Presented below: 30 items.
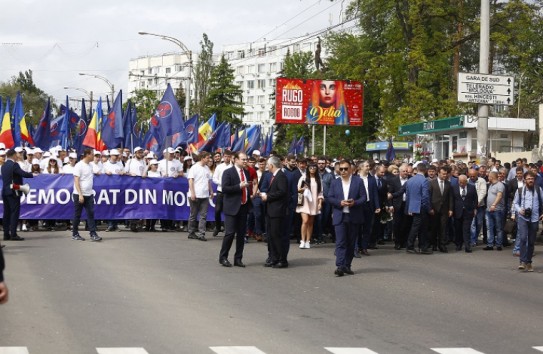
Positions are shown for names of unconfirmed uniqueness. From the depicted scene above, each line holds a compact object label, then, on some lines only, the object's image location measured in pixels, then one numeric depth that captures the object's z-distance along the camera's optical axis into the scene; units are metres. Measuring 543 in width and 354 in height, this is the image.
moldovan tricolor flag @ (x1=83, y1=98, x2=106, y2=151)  30.30
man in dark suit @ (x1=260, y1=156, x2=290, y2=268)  16.25
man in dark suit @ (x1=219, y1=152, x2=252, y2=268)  16.08
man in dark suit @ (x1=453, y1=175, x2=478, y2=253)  20.88
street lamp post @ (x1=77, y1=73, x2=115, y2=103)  73.36
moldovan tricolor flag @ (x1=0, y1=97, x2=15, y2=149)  27.92
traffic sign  25.55
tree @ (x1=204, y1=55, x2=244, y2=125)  90.19
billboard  45.94
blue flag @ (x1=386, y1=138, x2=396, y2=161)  34.91
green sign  52.28
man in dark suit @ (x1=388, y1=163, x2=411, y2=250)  21.02
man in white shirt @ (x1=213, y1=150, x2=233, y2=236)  21.00
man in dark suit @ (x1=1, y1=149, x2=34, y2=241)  20.14
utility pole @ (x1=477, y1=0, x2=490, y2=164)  26.53
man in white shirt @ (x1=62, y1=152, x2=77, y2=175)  23.47
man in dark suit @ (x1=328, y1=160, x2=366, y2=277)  15.42
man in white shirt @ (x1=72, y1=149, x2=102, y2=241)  20.02
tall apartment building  150.12
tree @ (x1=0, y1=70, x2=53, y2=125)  111.69
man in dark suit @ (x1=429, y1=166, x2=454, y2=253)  20.41
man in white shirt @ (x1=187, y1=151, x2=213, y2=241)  21.58
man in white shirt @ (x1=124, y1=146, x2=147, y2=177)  24.22
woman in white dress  19.69
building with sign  53.22
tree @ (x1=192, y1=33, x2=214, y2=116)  83.38
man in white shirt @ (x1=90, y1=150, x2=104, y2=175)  23.81
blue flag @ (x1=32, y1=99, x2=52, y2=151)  30.53
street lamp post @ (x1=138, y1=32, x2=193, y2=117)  48.94
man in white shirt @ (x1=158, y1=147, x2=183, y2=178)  24.58
